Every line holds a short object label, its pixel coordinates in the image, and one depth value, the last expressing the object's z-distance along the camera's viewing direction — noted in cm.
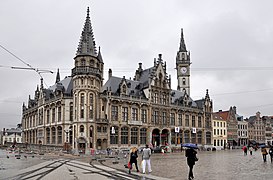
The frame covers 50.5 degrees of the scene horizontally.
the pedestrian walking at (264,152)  2667
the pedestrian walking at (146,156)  1798
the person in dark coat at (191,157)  1499
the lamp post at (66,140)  4744
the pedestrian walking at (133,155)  1824
